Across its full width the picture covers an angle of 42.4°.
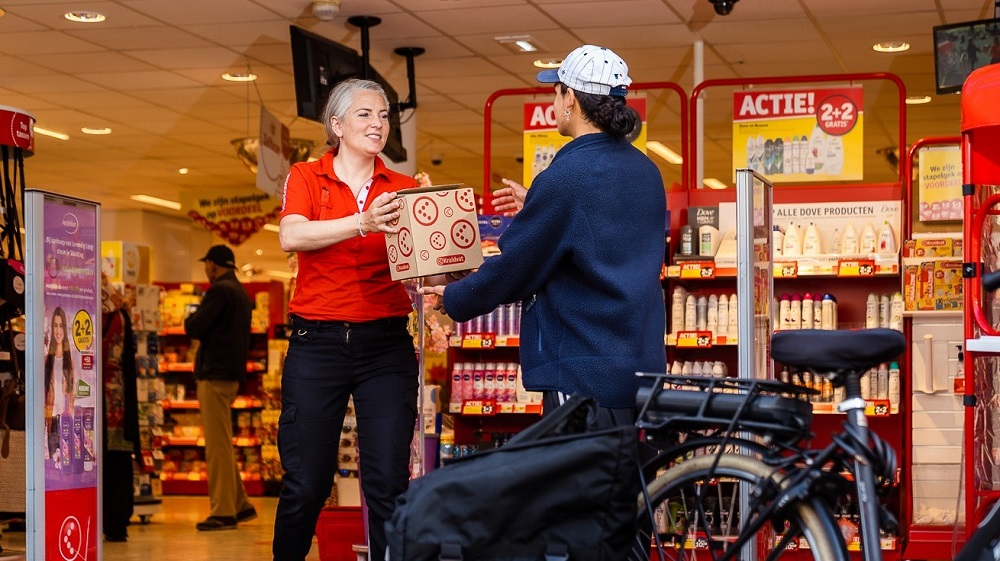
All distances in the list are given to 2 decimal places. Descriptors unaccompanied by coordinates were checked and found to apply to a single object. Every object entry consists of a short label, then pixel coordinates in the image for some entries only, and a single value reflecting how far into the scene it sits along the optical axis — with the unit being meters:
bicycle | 2.79
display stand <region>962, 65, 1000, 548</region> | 4.58
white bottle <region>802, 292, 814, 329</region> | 6.95
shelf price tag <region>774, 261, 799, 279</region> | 6.78
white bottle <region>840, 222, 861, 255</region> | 6.88
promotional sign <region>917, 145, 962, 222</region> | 6.92
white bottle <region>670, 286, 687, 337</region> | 6.96
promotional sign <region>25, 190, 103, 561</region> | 4.40
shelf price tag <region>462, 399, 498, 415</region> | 7.11
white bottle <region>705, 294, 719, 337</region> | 6.90
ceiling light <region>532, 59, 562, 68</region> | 9.98
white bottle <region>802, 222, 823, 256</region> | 6.92
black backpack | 2.81
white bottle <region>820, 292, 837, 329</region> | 6.91
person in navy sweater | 3.36
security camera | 7.56
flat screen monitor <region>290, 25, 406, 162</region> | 7.98
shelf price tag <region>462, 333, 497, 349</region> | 7.05
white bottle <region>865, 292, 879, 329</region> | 6.90
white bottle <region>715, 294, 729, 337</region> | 6.90
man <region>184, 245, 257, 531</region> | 9.25
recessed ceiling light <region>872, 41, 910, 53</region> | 9.62
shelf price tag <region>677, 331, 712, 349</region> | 6.81
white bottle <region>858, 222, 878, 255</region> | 6.82
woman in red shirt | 4.05
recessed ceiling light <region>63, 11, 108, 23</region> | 8.35
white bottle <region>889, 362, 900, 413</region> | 6.76
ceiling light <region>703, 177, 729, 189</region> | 17.00
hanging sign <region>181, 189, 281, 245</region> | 14.94
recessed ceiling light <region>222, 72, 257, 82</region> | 10.23
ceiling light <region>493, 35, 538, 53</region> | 9.19
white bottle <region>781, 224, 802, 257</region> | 6.94
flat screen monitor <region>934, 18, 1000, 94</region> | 7.77
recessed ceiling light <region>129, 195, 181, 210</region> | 17.55
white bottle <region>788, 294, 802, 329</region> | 6.97
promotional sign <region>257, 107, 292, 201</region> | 9.05
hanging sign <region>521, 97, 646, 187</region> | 7.62
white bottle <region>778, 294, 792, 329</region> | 6.98
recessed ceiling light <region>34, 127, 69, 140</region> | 12.63
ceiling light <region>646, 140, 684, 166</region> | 13.96
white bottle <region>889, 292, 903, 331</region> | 6.84
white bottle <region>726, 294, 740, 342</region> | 6.85
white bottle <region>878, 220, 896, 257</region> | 6.78
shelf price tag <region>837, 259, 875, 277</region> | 6.70
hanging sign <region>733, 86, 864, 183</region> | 7.31
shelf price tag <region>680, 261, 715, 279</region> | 6.77
